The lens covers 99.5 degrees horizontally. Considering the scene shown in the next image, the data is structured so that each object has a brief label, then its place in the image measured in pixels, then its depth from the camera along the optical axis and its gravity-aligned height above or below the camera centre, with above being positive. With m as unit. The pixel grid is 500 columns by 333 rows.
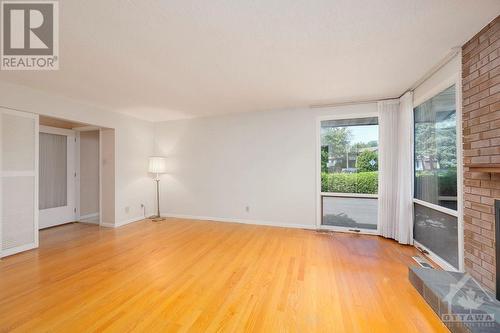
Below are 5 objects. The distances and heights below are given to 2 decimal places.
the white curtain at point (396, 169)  3.38 -0.04
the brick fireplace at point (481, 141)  1.85 +0.24
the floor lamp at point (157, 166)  5.12 +0.04
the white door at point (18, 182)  3.02 -0.20
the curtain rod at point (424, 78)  2.32 +1.23
